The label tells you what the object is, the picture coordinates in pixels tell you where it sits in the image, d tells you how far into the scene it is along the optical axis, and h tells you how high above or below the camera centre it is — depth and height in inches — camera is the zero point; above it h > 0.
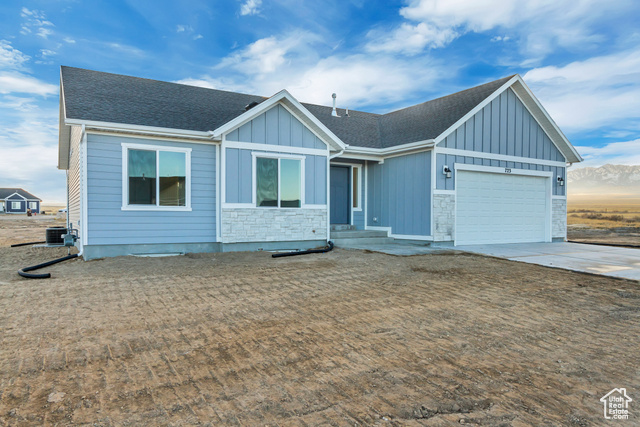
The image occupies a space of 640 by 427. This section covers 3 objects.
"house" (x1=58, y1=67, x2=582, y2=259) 363.6 +45.9
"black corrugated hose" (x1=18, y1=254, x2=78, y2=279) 265.0 -49.5
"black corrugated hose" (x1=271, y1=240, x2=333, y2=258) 371.5 -47.1
